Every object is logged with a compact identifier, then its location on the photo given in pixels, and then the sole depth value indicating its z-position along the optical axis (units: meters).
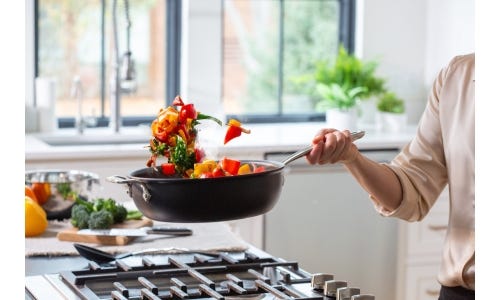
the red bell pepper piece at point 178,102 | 1.62
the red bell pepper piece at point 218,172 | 1.59
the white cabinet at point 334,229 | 3.99
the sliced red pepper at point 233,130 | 1.66
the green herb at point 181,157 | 1.61
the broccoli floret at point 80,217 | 2.32
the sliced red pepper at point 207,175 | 1.59
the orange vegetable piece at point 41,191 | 2.44
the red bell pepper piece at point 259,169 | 1.67
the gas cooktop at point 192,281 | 1.68
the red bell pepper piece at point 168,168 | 1.64
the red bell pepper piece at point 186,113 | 1.61
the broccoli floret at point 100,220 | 2.30
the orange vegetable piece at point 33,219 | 2.25
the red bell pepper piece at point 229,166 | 1.63
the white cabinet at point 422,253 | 4.11
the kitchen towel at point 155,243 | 2.14
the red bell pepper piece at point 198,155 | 1.64
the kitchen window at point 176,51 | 4.47
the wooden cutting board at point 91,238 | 2.21
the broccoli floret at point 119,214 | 2.40
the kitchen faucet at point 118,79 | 4.23
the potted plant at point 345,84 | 4.41
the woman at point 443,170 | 2.03
